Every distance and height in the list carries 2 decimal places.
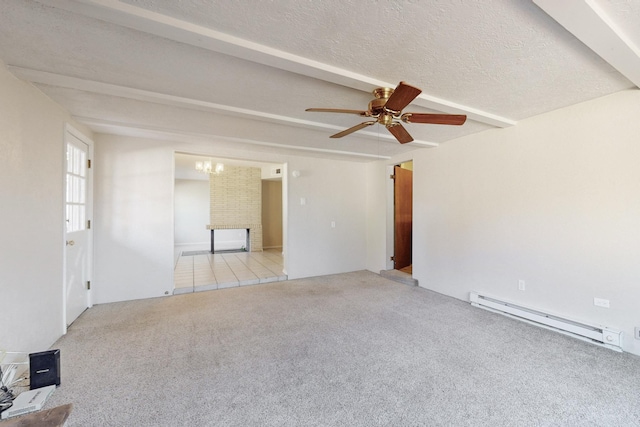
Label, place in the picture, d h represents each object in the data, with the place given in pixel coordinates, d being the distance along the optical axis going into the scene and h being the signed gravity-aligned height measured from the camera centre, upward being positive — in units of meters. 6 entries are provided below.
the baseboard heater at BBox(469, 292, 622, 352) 2.41 -1.16
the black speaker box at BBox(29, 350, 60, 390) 1.82 -1.11
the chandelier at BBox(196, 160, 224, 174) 6.18 +1.16
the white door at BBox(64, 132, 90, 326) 2.94 -0.20
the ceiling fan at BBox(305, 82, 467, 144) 1.92 +0.81
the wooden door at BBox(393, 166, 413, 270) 5.38 -0.06
